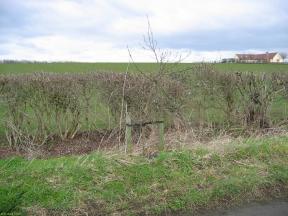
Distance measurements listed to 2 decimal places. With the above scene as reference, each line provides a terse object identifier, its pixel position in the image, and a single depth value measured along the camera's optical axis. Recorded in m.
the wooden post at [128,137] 7.17
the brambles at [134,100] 9.89
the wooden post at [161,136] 7.44
